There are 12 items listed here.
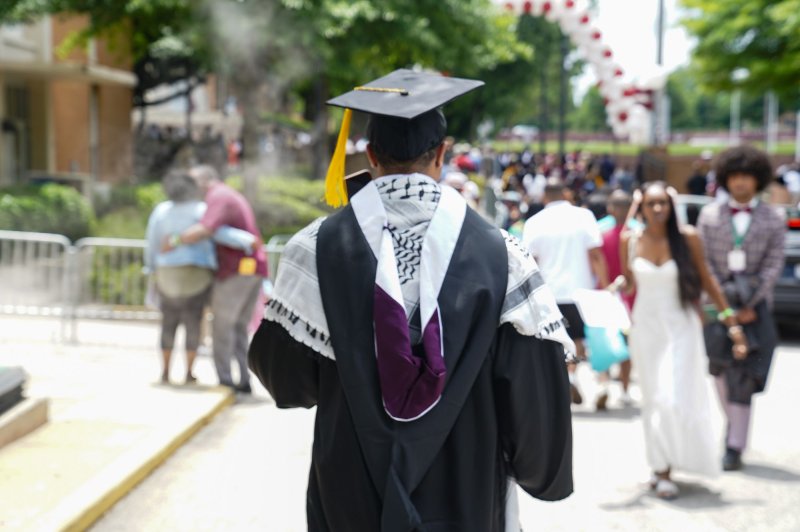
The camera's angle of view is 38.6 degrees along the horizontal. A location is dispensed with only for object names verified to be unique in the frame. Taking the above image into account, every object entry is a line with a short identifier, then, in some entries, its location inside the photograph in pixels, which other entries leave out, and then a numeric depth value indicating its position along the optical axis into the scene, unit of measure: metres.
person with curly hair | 6.85
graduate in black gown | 2.73
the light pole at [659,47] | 19.71
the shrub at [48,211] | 16.88
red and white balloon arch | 17.34
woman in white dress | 6.26
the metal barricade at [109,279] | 11.61
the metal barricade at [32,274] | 11.66
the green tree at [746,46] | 28.62
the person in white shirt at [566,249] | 7.70
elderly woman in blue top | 8.73
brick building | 23.33
